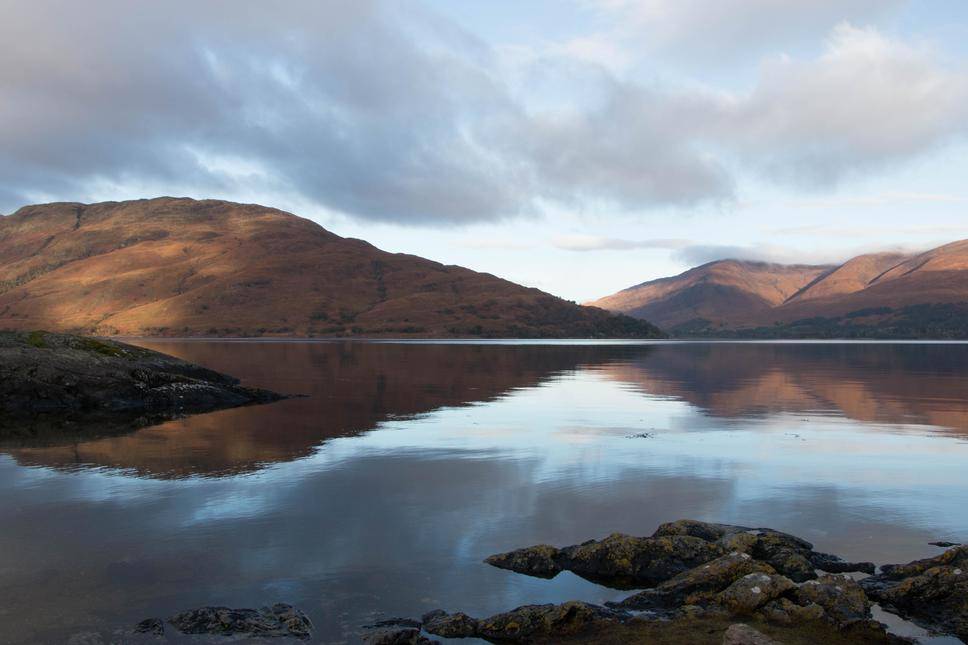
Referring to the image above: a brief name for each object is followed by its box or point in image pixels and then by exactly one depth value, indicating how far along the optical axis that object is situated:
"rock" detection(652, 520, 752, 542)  15.52
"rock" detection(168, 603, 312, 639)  11.16
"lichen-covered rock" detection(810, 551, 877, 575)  14.10
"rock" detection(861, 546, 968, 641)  11.89
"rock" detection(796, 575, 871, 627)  11.50
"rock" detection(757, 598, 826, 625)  11.41
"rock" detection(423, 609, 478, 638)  11.33
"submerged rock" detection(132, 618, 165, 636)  11.08
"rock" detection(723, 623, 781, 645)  9.88
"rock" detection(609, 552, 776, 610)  12.61
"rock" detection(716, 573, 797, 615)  11.91
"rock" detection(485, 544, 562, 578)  14.12
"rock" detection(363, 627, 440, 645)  10.86
